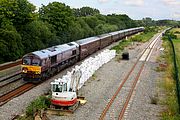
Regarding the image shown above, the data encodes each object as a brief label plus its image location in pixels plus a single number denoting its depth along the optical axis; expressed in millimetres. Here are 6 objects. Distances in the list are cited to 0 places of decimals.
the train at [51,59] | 26938
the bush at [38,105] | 18423
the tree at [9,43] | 36528
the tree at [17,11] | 38750
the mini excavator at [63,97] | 19641
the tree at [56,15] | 53728
